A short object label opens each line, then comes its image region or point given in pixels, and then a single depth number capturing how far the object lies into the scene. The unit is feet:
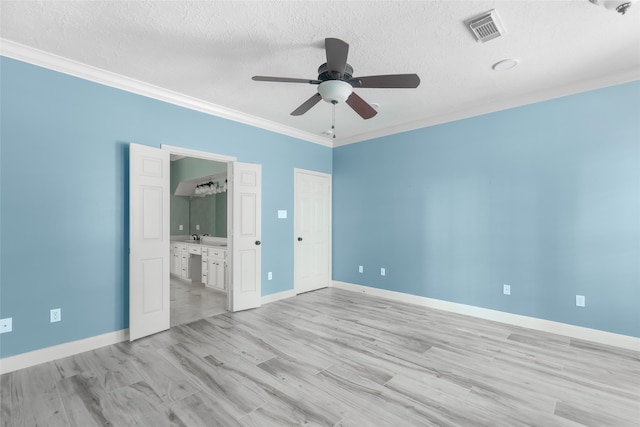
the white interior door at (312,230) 17.39
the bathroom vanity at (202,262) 17.35
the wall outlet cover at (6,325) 8.41
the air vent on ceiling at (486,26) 7.37
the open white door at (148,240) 10.64
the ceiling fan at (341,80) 7.33
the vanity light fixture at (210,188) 22.23
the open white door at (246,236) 14.07
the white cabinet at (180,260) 20.77
